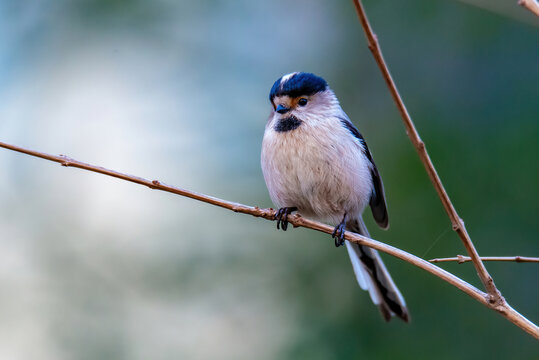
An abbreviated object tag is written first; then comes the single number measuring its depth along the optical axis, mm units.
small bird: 2941
